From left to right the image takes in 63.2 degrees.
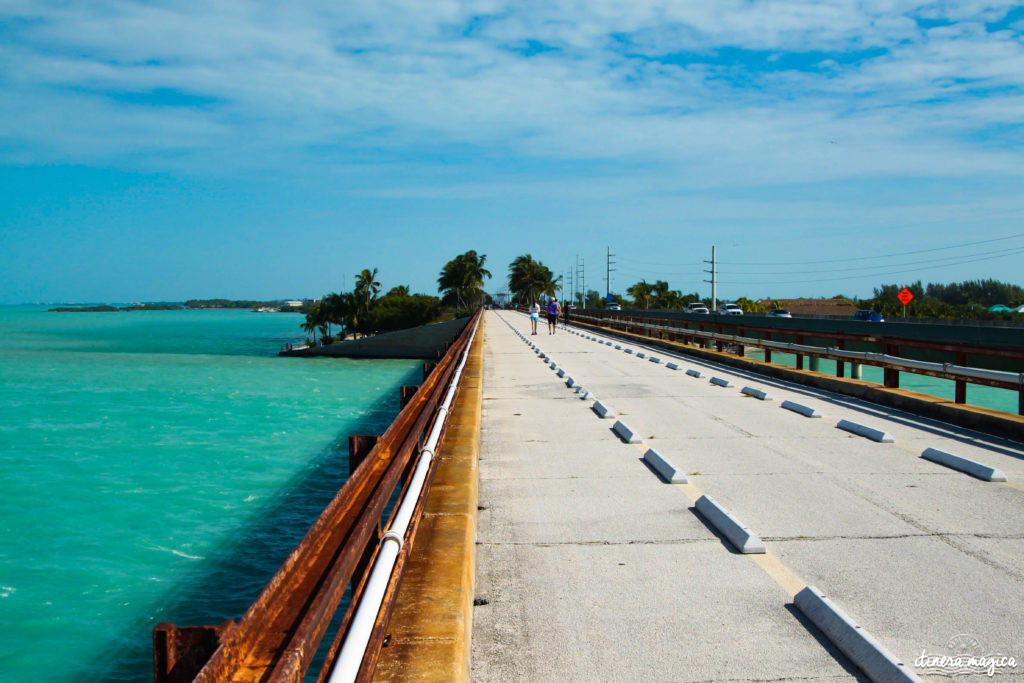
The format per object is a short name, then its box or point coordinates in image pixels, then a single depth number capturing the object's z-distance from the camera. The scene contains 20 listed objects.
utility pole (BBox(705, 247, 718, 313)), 74.26
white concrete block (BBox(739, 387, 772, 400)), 15.11
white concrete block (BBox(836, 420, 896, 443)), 10.38
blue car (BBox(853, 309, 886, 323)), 64.44
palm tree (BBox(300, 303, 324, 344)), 151.95
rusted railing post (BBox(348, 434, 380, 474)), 6.98
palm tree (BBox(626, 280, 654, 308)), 163.62
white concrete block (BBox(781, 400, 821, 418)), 12.70
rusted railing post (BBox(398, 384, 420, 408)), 13.16
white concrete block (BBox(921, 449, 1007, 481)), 8.05
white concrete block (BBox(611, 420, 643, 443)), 10.46
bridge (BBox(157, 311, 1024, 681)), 4.07
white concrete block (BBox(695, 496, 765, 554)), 5.83
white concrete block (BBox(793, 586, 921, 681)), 3.81
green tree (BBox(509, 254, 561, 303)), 172.25
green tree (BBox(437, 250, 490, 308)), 162.62
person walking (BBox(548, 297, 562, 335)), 43.12
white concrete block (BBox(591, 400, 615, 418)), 12.82
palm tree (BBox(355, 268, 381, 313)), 149.57
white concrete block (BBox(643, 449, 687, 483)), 8.08
